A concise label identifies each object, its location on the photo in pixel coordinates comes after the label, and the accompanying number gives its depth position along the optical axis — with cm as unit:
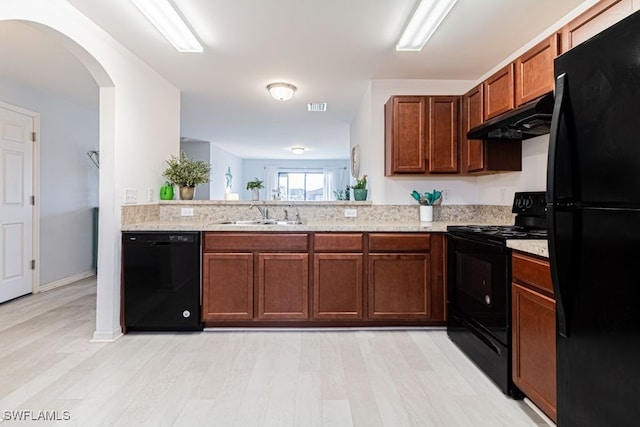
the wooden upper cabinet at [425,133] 330
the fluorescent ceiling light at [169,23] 224
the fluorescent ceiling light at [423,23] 223
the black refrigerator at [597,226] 99
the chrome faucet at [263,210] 359
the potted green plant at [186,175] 357
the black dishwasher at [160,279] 292
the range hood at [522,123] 208
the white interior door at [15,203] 384
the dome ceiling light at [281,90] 375
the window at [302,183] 1095
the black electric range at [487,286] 207
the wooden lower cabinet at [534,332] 168
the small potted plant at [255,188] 376
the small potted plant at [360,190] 377
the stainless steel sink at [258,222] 356
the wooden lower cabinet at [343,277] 301
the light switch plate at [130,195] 300
